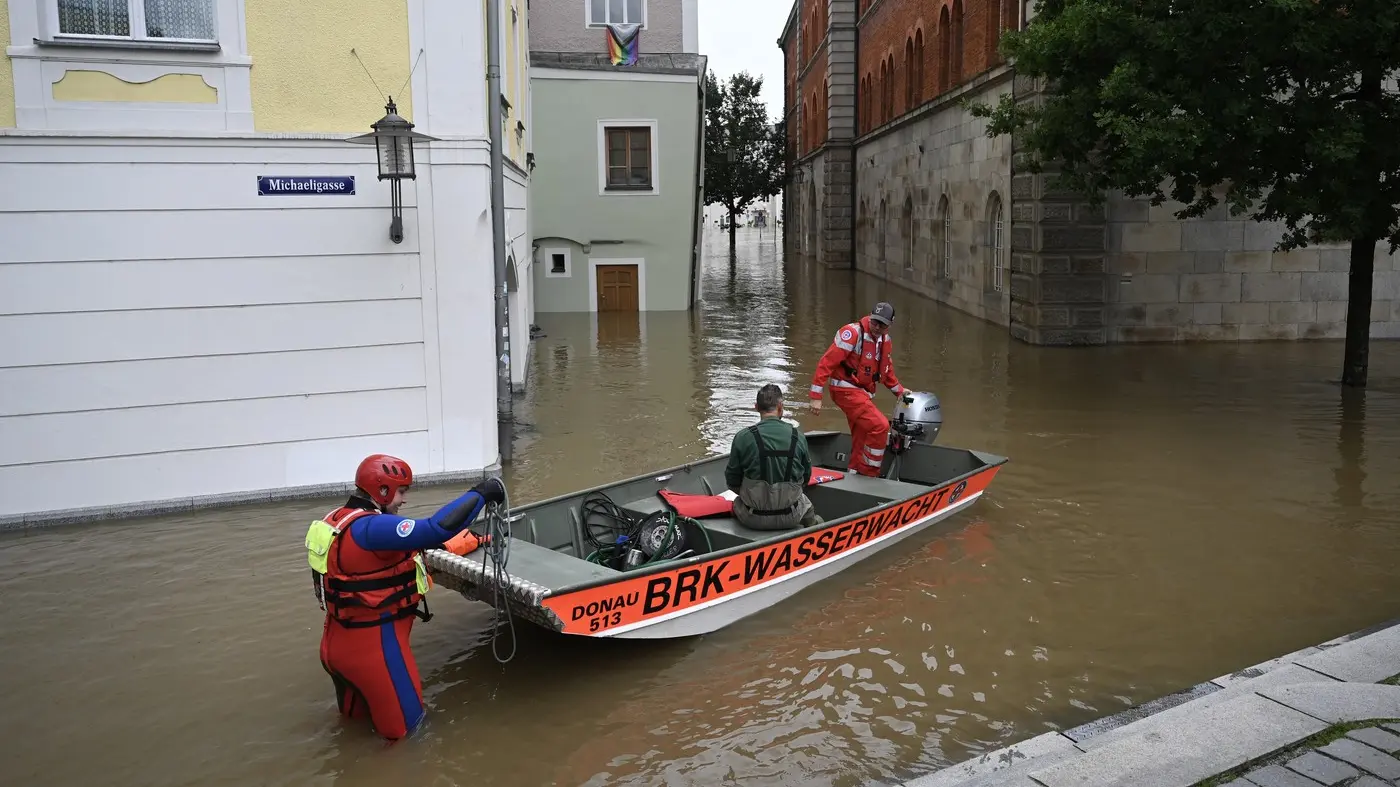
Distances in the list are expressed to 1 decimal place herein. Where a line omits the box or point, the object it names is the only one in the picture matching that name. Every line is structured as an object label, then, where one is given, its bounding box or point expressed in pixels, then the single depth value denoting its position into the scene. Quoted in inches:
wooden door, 1122.7
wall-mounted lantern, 382.6
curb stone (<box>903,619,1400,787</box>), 199.2
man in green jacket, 318.3
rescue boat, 260.1
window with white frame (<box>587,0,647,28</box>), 1055.0
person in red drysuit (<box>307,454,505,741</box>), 221.5
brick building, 799.1
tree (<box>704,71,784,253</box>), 2190.0
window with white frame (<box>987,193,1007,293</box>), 923.4
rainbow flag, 1035.3
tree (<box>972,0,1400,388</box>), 498.6
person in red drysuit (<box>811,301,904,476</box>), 409.4
